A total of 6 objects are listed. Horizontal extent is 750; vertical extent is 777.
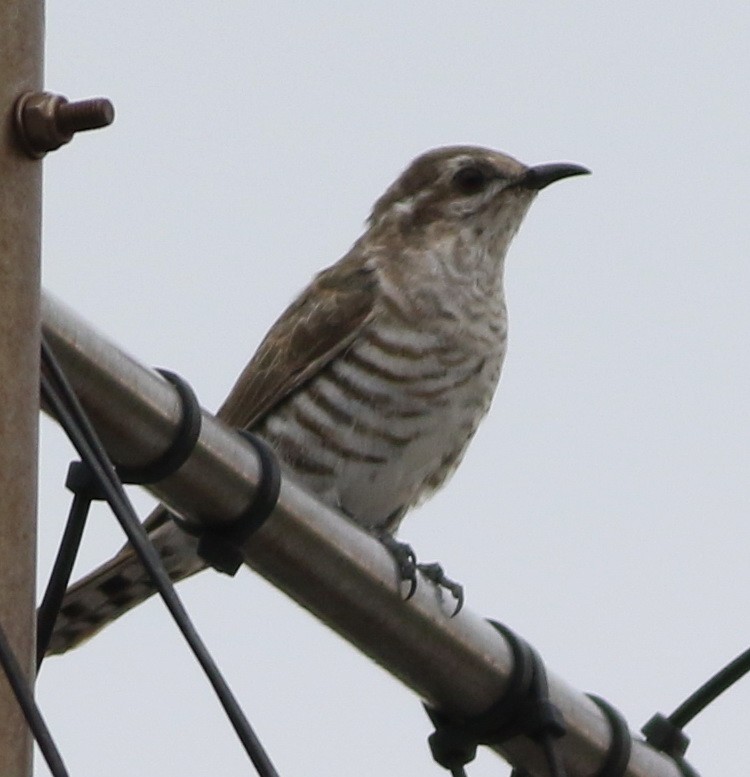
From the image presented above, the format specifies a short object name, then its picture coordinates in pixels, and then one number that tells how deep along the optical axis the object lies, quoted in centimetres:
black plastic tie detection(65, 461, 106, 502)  582
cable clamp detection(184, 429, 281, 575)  669
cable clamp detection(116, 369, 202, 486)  639
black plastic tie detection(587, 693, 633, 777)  764
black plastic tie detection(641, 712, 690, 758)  805
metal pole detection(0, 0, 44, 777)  518
